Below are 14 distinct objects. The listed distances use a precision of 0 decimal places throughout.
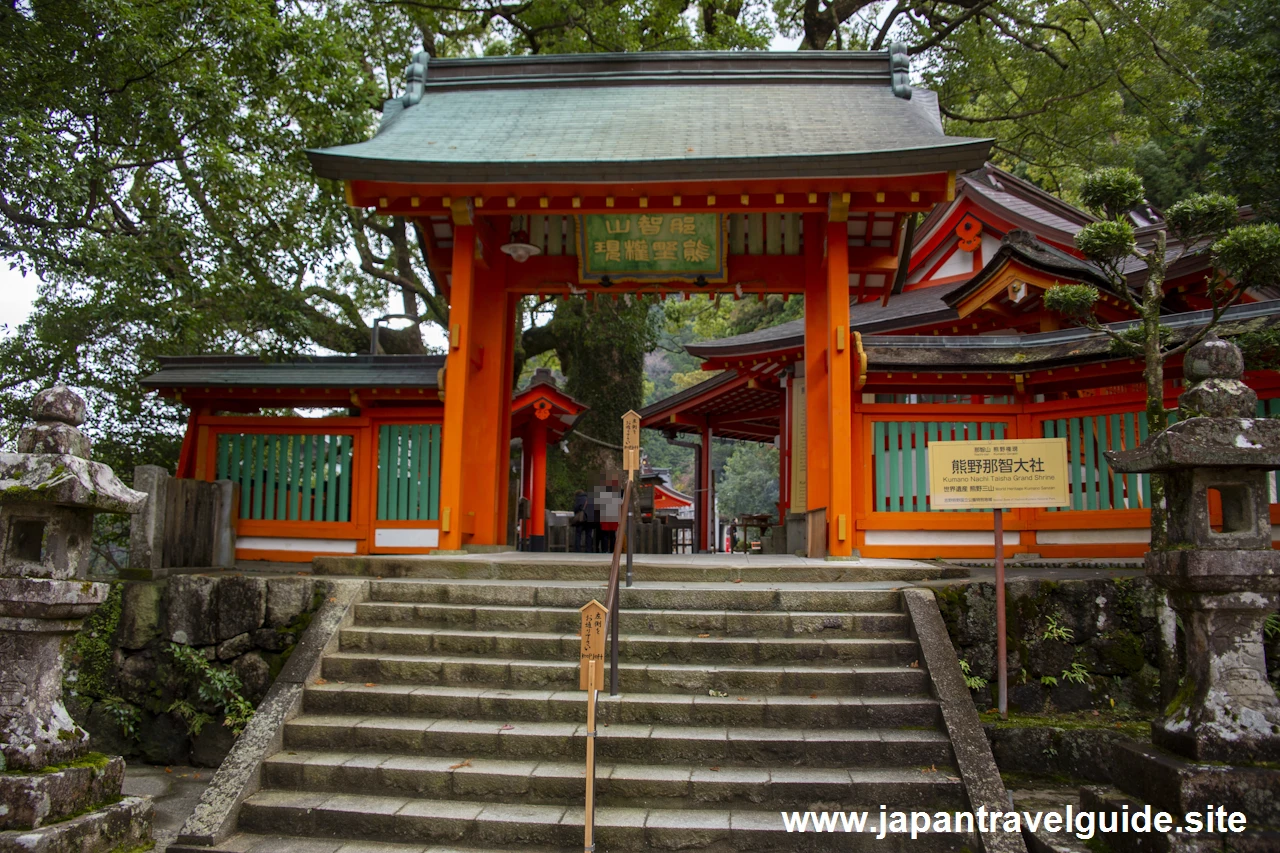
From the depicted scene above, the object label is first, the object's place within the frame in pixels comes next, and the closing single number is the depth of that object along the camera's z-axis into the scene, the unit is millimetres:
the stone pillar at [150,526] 7047
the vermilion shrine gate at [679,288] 7672
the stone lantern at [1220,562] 3834
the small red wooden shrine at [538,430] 14688
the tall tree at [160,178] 7828
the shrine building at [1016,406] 7820
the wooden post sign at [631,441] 6484
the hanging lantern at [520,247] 8766
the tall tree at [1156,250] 5641
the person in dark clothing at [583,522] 15477
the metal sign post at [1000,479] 5465
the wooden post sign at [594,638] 4141
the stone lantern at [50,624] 3963
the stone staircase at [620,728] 4297
